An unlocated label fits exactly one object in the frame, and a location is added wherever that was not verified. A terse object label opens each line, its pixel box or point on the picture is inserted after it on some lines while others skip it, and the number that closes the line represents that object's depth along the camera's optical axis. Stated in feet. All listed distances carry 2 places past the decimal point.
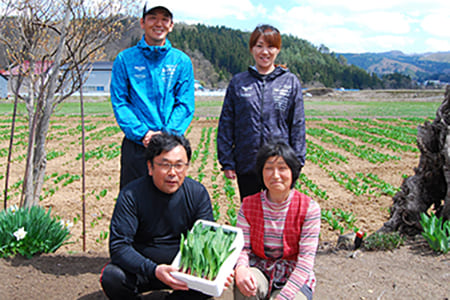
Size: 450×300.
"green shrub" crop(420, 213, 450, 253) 11.00
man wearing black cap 9.27
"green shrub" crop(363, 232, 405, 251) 11.93
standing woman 9.39
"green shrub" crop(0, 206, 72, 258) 10.71
